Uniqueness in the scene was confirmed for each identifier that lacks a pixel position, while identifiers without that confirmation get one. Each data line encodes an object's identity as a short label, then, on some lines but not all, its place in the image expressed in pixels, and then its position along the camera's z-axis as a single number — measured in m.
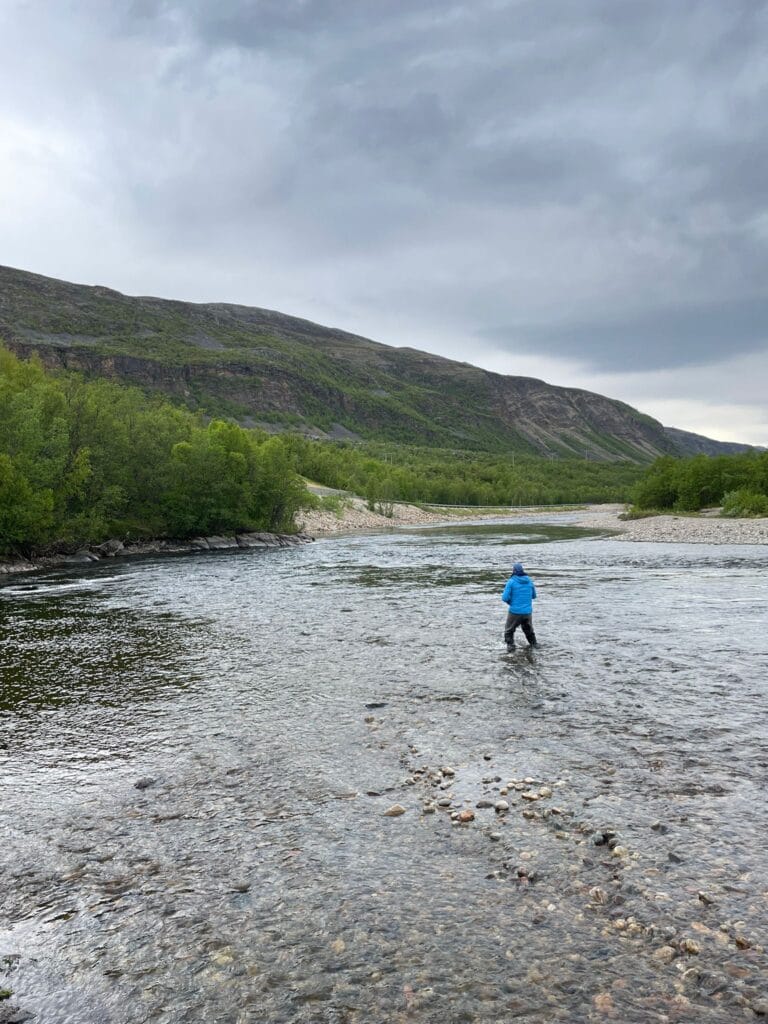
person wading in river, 20.16
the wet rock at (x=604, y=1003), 5.88
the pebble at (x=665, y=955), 6.51
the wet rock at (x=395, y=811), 9.87
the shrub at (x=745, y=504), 92.50
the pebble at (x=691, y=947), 6.58
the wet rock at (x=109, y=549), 56.86
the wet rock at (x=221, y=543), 68.19
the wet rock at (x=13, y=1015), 5.94
